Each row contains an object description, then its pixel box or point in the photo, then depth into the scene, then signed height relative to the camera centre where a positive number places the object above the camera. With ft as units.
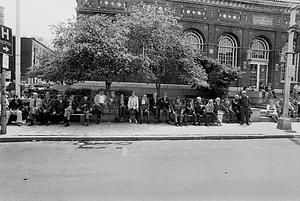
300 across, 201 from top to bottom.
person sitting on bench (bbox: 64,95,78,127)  38.60 -2.46
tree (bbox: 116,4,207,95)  43.80 +7.71
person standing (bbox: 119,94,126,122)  43.21 -2.51
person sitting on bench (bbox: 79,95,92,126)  39.78 -2.25
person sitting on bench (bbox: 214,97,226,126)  44.18 -2.49
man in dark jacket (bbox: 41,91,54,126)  39.17 -2.55
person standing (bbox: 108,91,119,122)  43.60 -2.11
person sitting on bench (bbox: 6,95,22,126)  37.96 -2.69
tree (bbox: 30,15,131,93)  36.94 +5.61
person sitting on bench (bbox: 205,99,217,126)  43.60 -2.98
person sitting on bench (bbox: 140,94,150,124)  43.13 -2.12
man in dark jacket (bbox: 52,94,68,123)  39.91 -2.69
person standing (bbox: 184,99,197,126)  42.95 -2.60
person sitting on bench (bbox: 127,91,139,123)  42.63 -1.82
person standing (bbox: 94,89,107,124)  41.09 -1.61
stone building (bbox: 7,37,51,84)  251.80 +34.97
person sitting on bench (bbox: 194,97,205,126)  43.75 -2.59
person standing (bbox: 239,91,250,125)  45.11 -1.84
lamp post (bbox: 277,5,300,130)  39.73 +2.41
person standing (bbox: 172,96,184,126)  42.37 -2.49
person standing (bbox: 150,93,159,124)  43.42 -2.02
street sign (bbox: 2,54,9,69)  31.99 +3.31
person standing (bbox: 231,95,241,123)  46.50 -2.07
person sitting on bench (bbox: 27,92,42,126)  38.22 -2.42
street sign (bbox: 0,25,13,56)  31.53 +5.69
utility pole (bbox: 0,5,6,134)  31.94 -1.85
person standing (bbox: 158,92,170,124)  43.80 -2.16
